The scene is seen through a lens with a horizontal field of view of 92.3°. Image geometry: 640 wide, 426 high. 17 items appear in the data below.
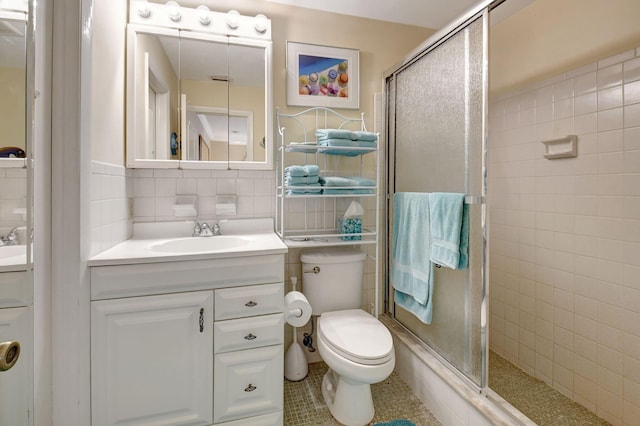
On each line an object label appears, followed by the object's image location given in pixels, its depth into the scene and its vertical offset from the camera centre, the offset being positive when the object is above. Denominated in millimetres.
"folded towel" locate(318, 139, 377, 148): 1700 +375
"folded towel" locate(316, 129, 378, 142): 1693 +419
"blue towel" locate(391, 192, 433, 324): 1587 -259
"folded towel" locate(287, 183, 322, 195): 1657 +109
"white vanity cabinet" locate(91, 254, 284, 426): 1199 -559
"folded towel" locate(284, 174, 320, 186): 1663 +159
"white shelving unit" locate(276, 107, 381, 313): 1912 +248
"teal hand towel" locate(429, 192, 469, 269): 1369 -96
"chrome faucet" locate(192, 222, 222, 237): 1726 -124
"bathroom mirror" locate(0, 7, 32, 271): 676 +163
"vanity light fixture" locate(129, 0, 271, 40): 1635 +1054
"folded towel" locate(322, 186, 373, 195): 1732 +107
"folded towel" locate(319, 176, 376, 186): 1703 +157
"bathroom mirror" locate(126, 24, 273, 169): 1626 +605
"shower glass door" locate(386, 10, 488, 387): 1302 +282
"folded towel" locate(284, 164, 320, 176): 1647 +208
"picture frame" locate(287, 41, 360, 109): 1924 +857
